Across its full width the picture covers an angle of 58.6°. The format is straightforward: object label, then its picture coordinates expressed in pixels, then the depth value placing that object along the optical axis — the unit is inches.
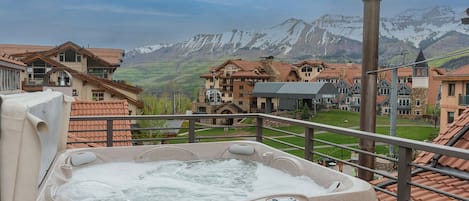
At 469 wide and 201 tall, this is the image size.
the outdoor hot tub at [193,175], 85.2
